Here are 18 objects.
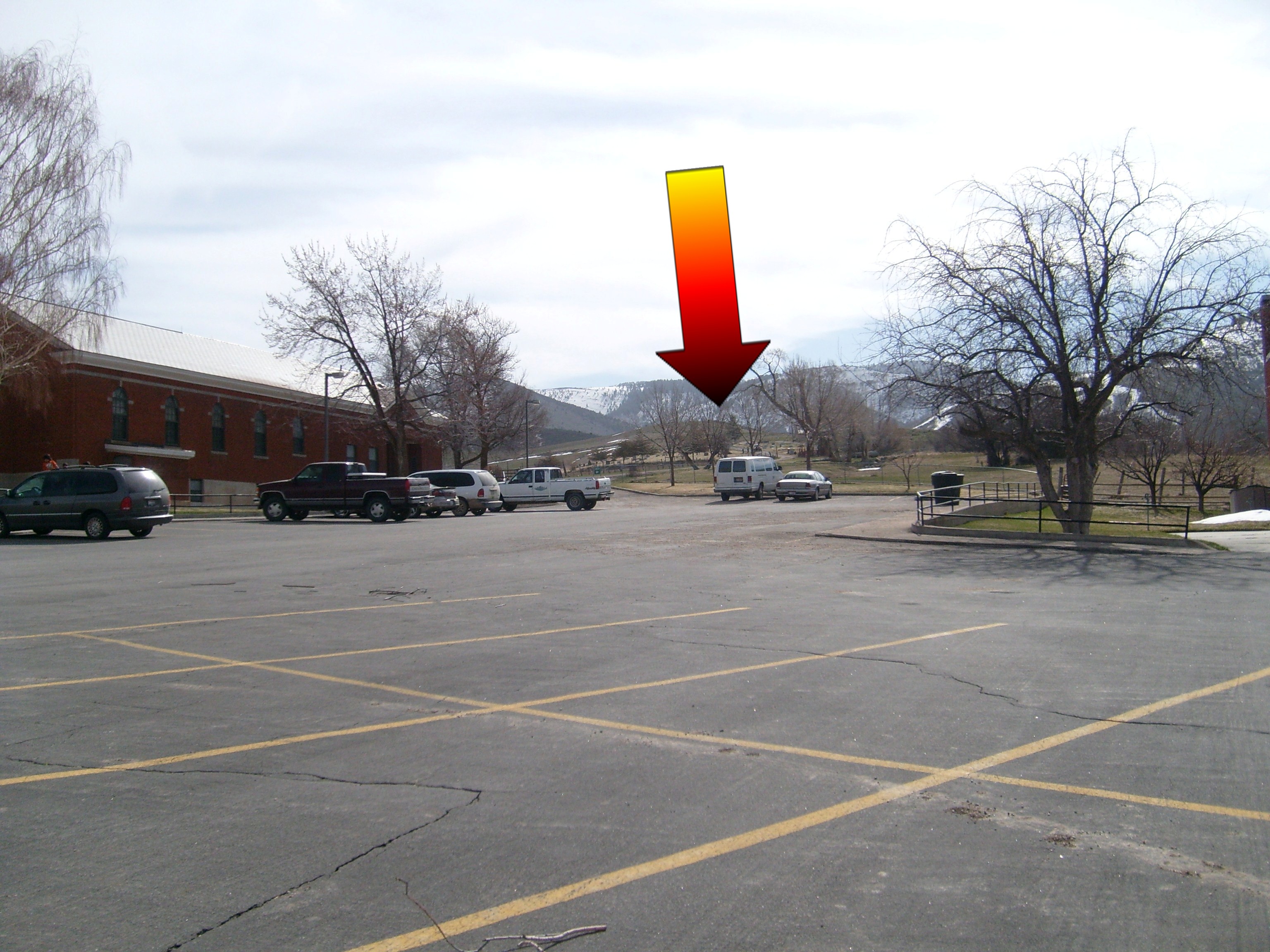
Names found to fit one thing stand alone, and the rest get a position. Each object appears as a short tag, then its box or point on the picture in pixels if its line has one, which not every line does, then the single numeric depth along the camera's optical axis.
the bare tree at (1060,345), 22.41
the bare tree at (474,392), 54.25
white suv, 38.00
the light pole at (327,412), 43.88
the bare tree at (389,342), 48.78
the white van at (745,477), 46.94
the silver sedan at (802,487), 44.97
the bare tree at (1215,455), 36.44
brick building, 39.69
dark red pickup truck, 32.28
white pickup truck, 42.44
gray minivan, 23.59
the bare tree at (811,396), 83.81
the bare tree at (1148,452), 26.06
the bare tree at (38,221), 30.27
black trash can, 31.80
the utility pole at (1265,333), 21.75
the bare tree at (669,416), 77.69
